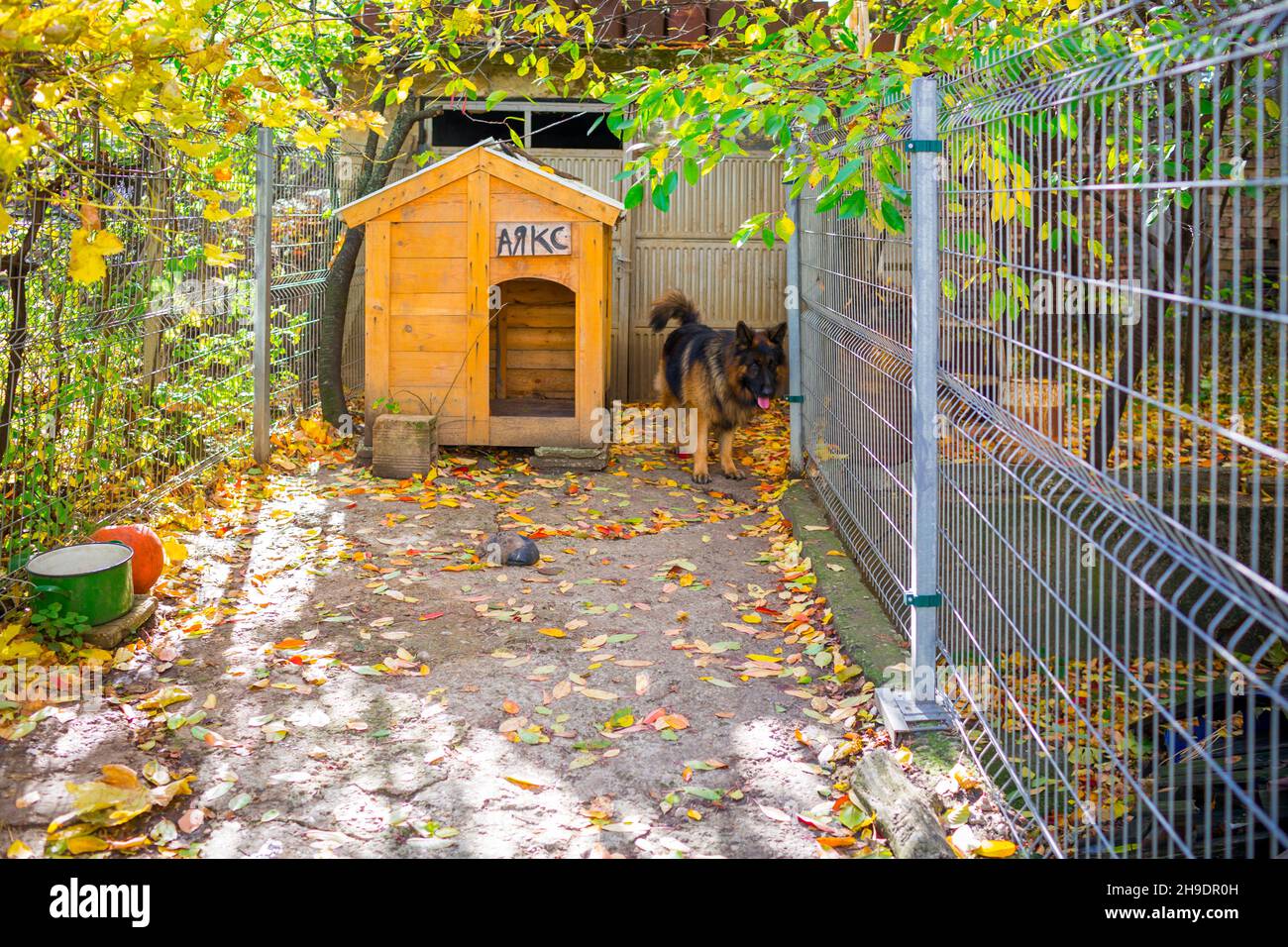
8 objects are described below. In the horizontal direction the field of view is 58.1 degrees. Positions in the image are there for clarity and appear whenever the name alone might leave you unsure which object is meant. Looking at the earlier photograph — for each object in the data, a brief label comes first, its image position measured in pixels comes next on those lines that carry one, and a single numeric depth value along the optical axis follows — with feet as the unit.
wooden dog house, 24.86
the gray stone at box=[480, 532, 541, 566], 19.13
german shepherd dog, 25.36
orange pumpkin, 16.08
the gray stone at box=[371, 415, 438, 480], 24.34
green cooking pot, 14.30
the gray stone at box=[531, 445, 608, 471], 25.84
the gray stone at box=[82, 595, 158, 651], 14.35
